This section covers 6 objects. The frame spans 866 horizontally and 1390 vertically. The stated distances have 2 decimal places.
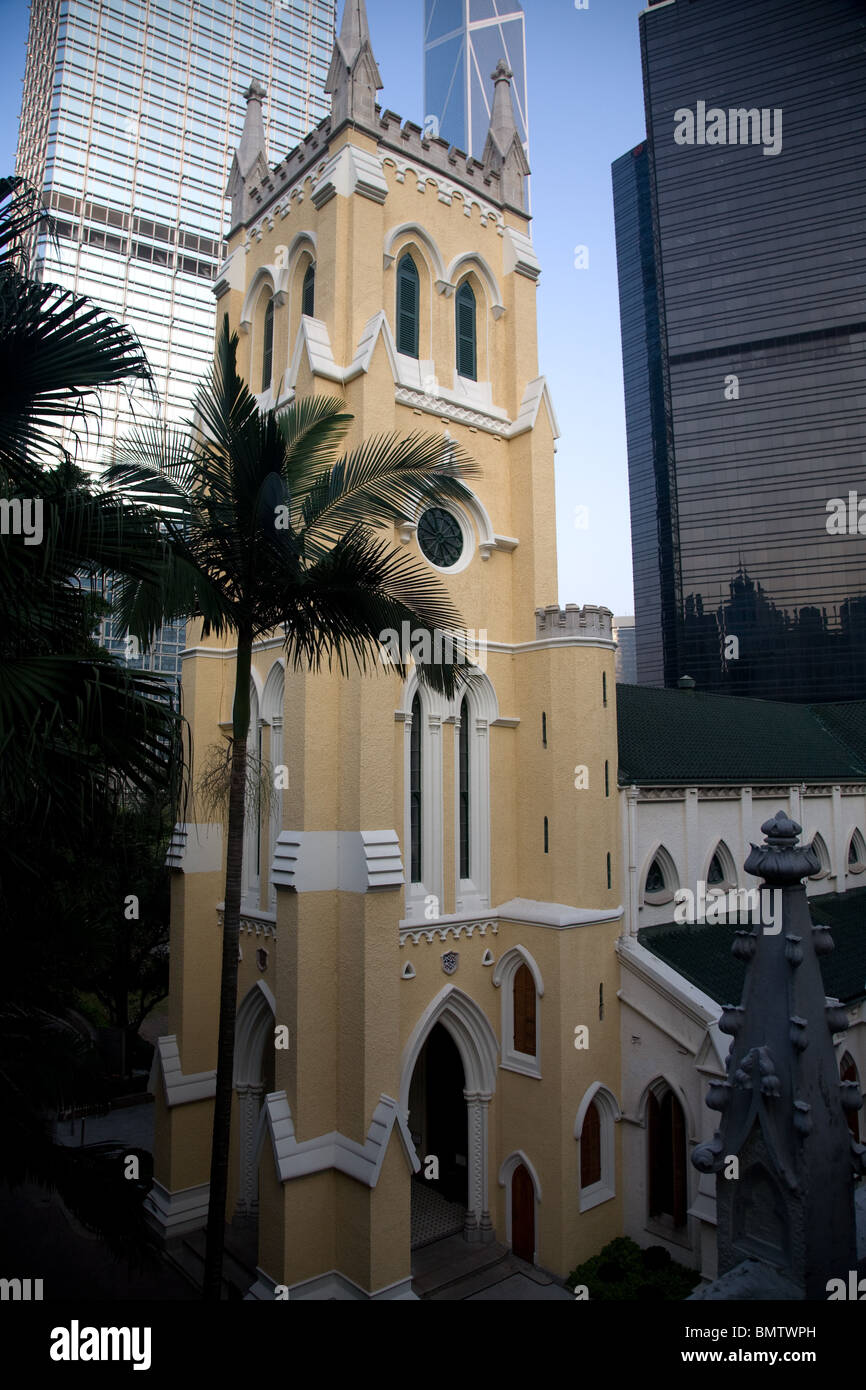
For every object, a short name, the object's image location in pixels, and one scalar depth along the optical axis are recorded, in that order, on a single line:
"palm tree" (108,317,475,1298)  8.46
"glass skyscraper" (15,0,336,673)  56.81
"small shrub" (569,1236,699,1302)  12.54
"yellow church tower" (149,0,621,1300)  12.09
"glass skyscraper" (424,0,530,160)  84.81
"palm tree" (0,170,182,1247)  5.41
